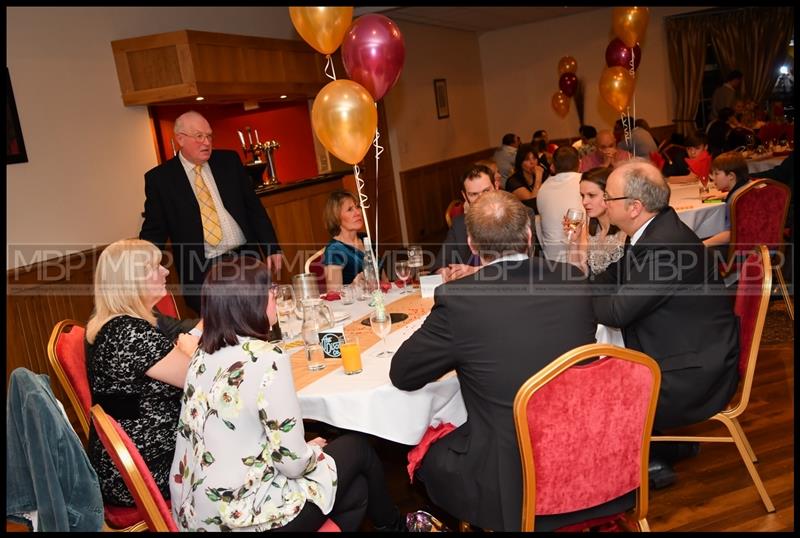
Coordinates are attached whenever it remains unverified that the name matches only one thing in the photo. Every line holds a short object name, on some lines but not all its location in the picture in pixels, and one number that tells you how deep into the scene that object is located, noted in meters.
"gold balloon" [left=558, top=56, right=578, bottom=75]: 11.20
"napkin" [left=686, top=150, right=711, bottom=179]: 5.36
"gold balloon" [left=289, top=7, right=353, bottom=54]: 3.67
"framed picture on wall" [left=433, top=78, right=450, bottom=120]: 11.12
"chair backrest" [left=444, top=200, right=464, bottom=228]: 5.18
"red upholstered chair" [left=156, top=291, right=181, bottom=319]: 3.60
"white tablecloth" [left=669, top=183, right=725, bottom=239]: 4.82
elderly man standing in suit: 4.16
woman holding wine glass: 3.49
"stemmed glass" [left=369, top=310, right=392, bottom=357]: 2.51
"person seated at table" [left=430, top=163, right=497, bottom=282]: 3.72
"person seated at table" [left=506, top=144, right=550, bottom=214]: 7.20
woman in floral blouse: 1.87
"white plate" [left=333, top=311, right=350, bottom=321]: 3.11
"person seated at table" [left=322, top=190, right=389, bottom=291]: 3.92
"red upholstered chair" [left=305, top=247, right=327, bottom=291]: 4.01
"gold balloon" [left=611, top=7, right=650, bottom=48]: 6.48
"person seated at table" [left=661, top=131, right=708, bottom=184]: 6.28
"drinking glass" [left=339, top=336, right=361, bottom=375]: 2.38
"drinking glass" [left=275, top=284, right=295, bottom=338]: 3.01
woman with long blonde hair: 2.27
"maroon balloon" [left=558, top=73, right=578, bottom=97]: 11.12
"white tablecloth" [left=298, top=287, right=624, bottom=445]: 2.26
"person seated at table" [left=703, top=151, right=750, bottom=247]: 4.84
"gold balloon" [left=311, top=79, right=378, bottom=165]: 3.30
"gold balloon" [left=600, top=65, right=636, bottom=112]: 6.43
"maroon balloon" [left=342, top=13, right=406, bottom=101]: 3.68
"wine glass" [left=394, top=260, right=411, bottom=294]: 3.44
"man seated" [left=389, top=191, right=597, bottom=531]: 1.99
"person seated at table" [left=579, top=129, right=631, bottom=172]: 6.96
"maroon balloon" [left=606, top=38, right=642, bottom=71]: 6.91
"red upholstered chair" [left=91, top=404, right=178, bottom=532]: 1.83
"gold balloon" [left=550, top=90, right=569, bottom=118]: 11.22
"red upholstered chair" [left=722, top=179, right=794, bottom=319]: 4.24
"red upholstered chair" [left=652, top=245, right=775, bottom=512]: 2.56
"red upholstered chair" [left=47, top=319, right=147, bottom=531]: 2.65
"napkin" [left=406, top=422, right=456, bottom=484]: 2.35
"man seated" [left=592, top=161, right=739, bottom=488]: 2.56
